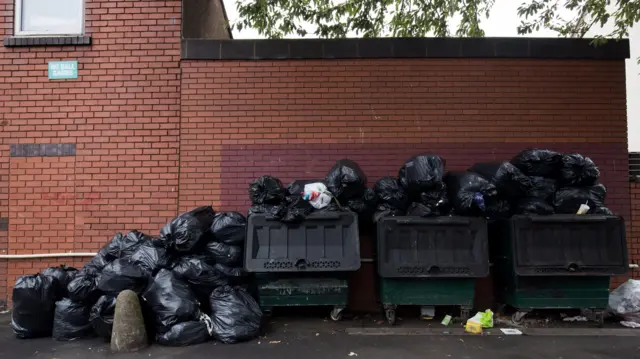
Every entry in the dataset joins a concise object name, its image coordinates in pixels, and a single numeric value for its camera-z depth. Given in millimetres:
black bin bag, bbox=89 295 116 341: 4141
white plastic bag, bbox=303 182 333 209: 4742
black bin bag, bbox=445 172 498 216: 4508
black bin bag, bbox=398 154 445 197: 4609
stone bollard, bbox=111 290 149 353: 3967
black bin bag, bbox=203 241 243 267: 4676
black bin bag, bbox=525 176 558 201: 4730
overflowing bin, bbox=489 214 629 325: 4496
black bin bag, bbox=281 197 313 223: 4574
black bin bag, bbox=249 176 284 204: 4859
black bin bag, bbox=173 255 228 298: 4465
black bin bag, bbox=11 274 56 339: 4379
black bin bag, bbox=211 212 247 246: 4758
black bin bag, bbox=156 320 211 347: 4086
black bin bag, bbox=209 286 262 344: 4180
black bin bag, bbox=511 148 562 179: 4812
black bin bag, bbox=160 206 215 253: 4562
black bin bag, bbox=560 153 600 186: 4750
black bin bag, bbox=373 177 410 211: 4816
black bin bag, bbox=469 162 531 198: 4586
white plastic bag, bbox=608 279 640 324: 4840
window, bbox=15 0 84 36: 5840
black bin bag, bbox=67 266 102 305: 4395
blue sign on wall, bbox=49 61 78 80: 5766
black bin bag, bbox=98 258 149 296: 4293
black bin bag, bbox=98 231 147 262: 4922
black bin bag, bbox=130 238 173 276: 4559
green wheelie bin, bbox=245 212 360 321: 4473
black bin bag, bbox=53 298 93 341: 4344
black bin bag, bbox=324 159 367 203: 4789
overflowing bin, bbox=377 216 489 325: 4512
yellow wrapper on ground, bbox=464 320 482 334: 4441
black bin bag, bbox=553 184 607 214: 4672
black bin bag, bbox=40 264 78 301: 4555
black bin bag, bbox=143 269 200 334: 4137
